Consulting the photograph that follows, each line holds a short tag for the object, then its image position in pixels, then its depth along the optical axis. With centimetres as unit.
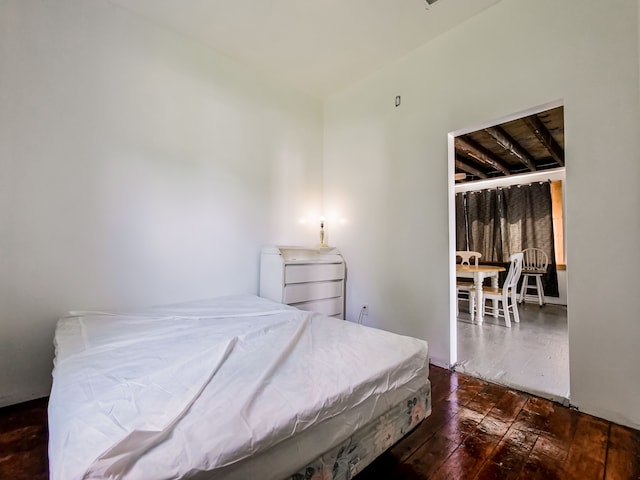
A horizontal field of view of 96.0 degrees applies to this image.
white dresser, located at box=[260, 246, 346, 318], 266
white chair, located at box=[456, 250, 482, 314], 390
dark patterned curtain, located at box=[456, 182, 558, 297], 510
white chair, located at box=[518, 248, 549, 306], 498
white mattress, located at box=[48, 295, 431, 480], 72
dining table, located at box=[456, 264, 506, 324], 362
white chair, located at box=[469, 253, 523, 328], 365
